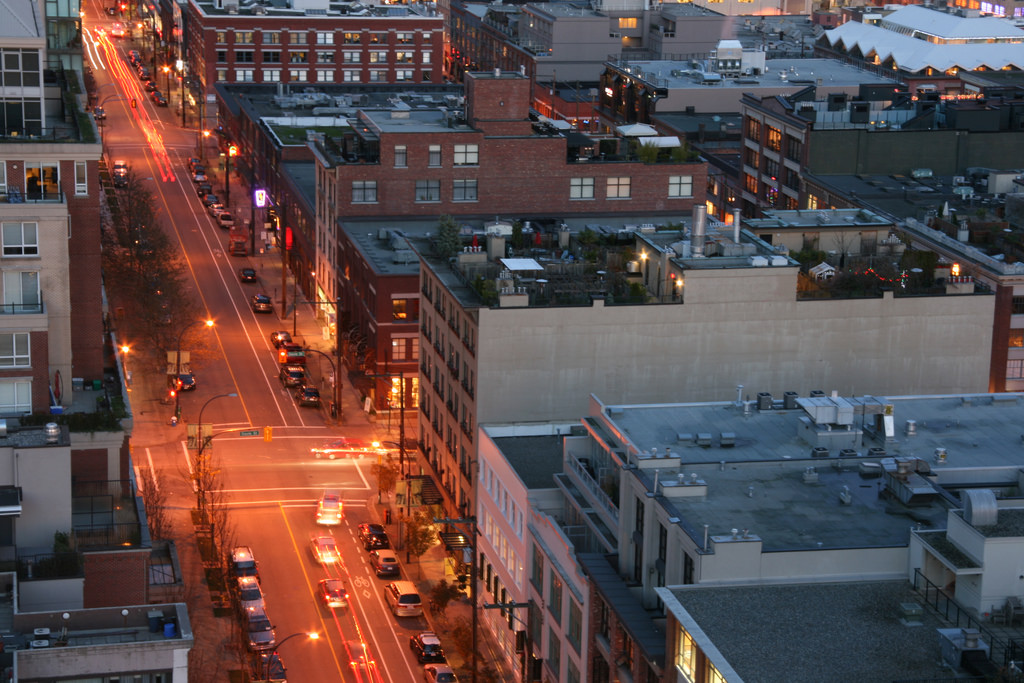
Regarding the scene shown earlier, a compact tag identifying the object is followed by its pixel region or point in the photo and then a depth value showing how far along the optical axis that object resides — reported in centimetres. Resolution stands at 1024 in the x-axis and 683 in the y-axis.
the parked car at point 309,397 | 13788
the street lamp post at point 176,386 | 13538
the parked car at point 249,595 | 10031
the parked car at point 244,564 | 10519
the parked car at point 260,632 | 9588
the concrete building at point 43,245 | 8650
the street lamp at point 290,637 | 9231
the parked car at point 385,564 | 10688
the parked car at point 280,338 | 15150
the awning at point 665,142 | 16123
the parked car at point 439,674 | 9275
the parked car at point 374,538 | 11069
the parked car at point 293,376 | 14162
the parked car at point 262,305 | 16325
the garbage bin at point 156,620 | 7050
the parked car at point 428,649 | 9581
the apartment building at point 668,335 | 10456
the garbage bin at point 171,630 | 6962
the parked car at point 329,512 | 11494
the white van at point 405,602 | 10138
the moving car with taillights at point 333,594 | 10256
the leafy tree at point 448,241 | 11781
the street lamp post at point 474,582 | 8994
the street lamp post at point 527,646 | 9012
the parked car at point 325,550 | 10862
